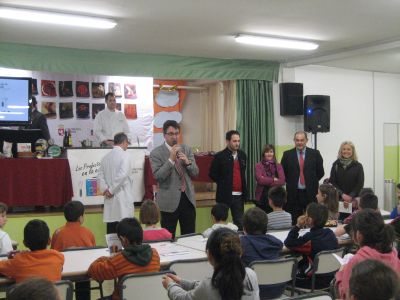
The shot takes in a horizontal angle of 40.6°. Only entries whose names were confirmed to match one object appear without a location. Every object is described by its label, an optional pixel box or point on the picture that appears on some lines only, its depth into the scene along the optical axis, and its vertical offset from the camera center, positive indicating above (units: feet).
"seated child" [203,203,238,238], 15.67 -2.04
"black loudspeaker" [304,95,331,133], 29.07 +1.61
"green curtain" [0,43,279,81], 23.44 +3.87
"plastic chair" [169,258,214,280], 11.60 -2.68
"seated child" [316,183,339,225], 17.98 -1.92
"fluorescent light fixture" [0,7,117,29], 17.89 +4.43
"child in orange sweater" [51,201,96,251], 14.60 -2.38
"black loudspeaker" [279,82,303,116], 28.99 +2.43
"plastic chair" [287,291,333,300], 8.47 -2.42
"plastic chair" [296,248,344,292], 12.94 -2.93
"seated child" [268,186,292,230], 17.04 -2.27
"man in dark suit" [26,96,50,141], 25.56 +1.27
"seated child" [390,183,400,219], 17.98 -2.40
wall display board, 29.14 +2.46
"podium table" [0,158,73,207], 21.48 -1.43
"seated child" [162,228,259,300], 8.30 -2.08
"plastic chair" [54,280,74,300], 9.66 -2.57
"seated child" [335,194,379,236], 17.29 -1.92
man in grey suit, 18.85 -1.35
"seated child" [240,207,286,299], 12.30 -2.32
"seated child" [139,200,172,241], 15.08 -2.15
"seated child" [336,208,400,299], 10.12 -1.85
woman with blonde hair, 22.27 -1.27
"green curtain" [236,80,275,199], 28.48 +1.32
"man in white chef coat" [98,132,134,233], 20.04 -1.40
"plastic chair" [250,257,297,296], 11.74 -2.81
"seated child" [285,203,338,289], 13.55 -2.50
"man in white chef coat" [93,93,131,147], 26.53 +1.07
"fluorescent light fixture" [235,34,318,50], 22.56 +4.42
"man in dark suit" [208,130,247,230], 21.91 -1.28
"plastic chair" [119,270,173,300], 10.48 -2.77
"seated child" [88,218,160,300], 10.96 -2.35
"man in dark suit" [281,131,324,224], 22.94 -1.32
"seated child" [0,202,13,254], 13.53 -2.44
